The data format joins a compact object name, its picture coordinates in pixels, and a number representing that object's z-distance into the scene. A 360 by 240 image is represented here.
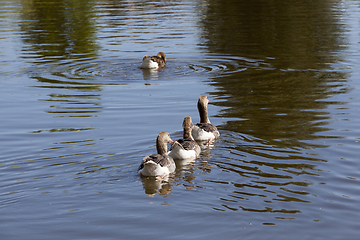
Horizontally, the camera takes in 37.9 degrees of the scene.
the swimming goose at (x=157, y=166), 11.02
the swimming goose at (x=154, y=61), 22.80
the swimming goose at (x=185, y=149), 12.41
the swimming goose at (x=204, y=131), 13.67
